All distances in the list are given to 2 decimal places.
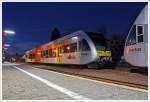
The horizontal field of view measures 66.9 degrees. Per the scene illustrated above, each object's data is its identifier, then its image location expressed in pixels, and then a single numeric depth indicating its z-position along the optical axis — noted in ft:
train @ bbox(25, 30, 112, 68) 27.82
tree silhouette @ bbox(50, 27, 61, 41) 140.82
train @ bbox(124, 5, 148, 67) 16.81
